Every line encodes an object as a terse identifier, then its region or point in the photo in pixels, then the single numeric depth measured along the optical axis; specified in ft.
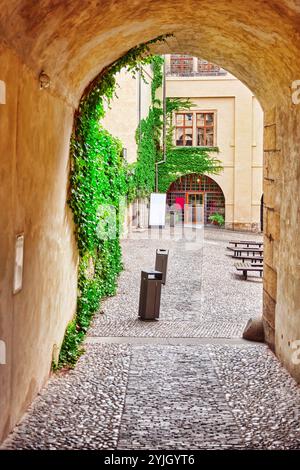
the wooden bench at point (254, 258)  56.49
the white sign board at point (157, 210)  88.22
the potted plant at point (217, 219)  94.38
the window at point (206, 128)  96.12
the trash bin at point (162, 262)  46.98
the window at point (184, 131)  96.95
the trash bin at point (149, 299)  33.96
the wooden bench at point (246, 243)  67.47
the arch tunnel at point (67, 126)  15.66
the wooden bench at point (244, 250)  62.55
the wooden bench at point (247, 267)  50.12
